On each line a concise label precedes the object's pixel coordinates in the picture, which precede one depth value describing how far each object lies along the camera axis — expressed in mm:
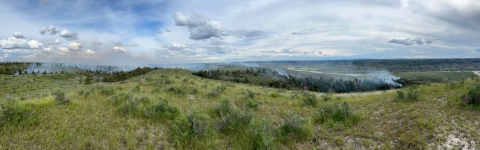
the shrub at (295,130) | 7340
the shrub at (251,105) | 11924
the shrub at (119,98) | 10429
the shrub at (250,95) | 16344
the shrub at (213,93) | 15941
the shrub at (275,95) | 18781
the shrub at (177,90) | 16295
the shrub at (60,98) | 9180
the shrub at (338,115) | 8969
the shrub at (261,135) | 6141
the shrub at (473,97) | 8377
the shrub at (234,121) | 7777
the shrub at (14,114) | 6320
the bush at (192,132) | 6293
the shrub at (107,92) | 13523
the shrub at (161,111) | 8350
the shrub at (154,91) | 16898
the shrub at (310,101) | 13416
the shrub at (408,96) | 11602
